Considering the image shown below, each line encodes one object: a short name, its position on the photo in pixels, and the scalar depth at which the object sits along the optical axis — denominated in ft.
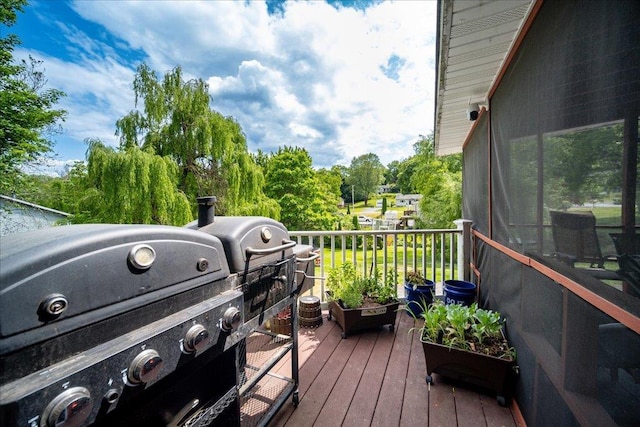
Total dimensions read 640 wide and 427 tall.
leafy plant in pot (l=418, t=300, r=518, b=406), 5.95
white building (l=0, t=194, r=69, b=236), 28.27
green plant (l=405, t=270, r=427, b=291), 10.30
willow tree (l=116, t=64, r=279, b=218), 24.21
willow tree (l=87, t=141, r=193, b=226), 19.67
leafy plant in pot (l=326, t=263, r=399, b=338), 8.86
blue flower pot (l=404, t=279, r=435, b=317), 10.02
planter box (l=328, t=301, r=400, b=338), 8.78
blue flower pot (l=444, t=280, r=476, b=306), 9.64
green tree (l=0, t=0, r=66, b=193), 28.32
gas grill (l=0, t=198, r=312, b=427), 1.78
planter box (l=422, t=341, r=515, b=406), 5.90
